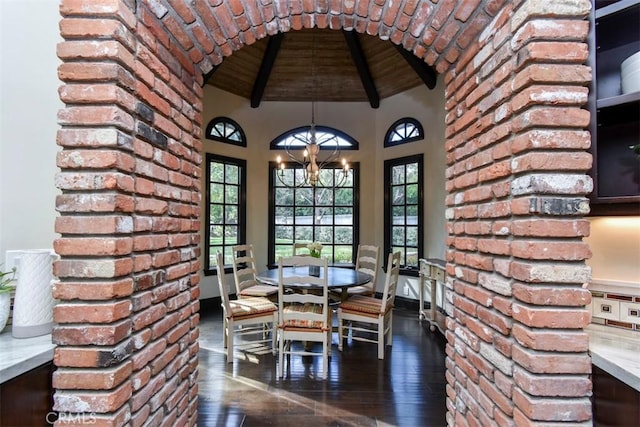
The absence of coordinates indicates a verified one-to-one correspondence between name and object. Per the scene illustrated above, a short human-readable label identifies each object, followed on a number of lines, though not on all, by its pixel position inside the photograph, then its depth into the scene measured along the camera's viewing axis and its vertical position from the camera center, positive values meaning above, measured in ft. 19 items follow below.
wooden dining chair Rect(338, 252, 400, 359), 10.09 -2.88
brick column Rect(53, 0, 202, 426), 3.37 +0.02
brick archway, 3.35 +0.26
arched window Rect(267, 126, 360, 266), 17.75 +0.95
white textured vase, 4.01 -1.01
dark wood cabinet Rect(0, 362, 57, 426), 3.34 -2.03
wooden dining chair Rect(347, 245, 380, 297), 12.66 -2.09
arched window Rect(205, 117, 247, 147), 16.05 +4.78
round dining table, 10.09 -1.96
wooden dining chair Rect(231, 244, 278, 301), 12.09 -2.74
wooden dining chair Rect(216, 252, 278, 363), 9.73 -2.94
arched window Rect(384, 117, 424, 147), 15.79 +4.77
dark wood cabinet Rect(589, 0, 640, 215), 4.16 +1.56
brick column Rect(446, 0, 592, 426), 3.32 +0.10
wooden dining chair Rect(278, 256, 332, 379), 8.70 -2.69
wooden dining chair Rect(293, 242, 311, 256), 13.98 -1.51
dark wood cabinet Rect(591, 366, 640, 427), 3.33 -1.98
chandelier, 17.69 +3.54
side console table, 12.23 -2.86
